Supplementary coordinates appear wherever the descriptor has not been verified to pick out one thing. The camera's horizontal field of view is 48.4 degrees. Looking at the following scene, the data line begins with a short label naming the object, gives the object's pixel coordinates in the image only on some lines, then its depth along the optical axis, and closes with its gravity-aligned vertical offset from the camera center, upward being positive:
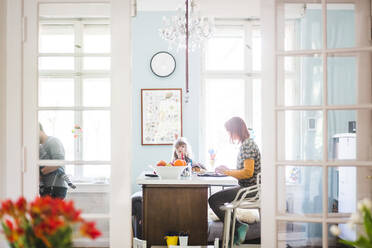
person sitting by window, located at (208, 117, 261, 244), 4.02 -0.42
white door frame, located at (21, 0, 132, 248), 2.49 +0.00
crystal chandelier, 4.55 +1.09
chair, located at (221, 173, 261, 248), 3.70 -0.72
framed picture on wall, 5.95 +0.18
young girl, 4.99 -0.29
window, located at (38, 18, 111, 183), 2.50 +0.21
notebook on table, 4.05 -0.48
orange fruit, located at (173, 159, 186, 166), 3.63 -0.32
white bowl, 3.55 -0.39
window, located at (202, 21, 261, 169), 6.13 +0.64
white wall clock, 5.98 +0.92
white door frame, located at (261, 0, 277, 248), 2.44 +0.02
